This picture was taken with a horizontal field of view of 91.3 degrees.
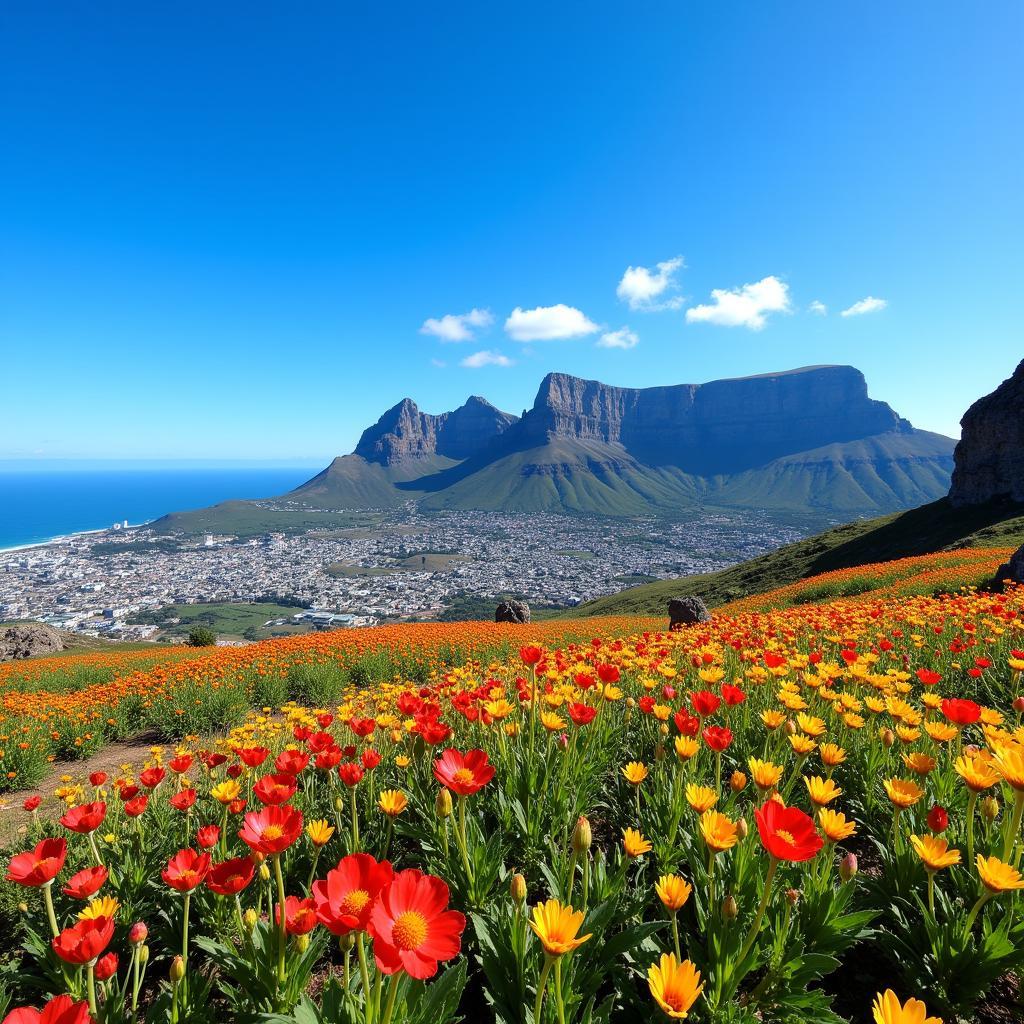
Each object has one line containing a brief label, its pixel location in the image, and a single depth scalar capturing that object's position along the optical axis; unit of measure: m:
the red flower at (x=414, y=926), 1.32
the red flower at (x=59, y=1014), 1.34
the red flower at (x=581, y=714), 3.07
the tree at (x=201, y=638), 29.54
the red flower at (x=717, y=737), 2.66
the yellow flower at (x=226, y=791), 2.81
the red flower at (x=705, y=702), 3.10
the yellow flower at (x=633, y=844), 2.20
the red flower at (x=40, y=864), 1.97
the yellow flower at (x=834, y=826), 2.11
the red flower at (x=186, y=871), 2.00
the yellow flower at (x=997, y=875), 1.73
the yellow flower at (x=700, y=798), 2.15
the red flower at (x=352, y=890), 1.44
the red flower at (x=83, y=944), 1.68
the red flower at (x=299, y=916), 1.82
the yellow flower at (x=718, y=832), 1.88
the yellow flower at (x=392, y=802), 2.35
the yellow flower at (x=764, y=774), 2.33
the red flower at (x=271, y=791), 2.19
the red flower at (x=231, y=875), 1.91
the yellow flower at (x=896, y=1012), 1.36
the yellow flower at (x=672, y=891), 1.87
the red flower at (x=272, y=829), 1.87
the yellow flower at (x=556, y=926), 1.44
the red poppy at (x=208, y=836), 2.45
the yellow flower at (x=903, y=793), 2.32
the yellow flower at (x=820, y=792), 2.25
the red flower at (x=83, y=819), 2.38
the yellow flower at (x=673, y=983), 1.50
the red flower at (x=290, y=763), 2.74
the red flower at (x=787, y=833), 1.62
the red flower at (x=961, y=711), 2.83
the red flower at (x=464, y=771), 2.22
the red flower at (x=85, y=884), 2.04
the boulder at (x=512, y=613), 27.42
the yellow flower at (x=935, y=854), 1.96
